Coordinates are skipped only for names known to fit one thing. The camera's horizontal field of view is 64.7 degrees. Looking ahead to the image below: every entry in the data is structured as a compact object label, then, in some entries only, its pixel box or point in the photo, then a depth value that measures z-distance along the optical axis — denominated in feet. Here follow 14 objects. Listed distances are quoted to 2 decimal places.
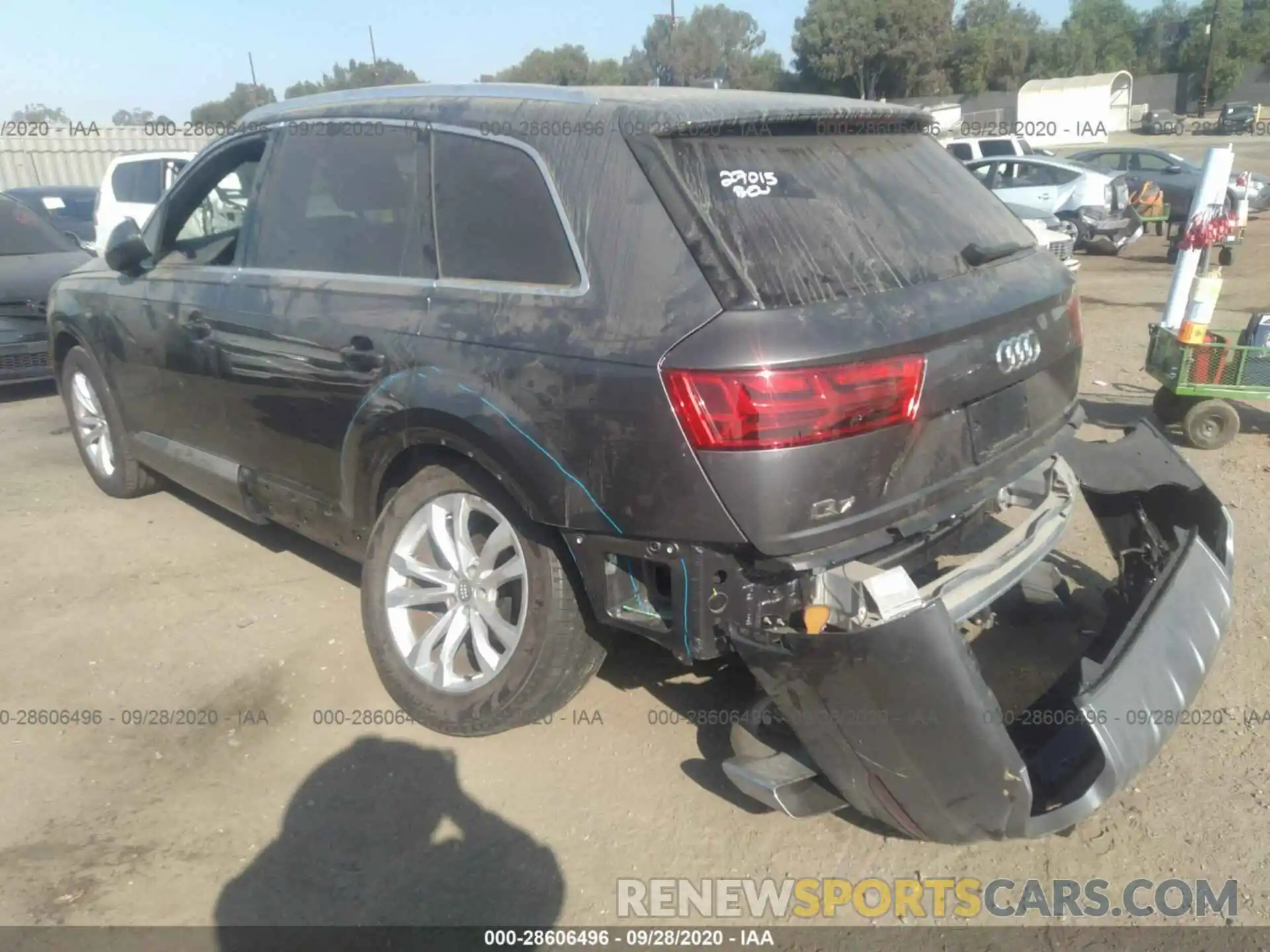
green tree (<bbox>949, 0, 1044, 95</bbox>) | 201.67
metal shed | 151.12
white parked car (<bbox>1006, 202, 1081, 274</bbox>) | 36.70
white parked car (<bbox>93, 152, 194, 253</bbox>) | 38.24
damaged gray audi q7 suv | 7.82
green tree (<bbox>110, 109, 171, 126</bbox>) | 106.63
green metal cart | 18.13
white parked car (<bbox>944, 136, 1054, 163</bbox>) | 59.21
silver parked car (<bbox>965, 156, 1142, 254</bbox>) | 50.11
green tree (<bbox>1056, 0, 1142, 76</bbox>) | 235.61
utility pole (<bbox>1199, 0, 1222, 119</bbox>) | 184.03
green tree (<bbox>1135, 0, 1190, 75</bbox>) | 239.71
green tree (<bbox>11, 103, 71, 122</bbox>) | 137.18
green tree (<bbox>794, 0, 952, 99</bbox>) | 187.21
